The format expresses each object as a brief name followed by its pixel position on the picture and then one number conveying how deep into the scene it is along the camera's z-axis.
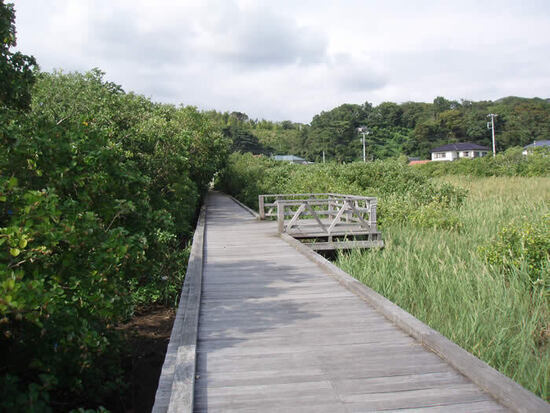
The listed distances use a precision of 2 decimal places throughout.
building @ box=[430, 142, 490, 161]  69.94
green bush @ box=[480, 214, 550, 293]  6.99
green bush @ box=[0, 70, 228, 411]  2.79
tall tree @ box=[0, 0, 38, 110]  4.93
